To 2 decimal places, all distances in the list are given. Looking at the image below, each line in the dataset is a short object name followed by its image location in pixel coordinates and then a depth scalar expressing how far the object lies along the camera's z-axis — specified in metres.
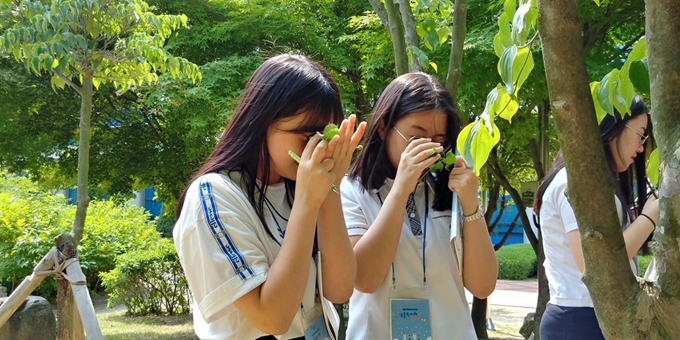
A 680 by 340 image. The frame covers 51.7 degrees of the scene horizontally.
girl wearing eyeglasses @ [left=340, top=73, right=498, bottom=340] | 1.81
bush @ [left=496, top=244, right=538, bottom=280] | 17.69
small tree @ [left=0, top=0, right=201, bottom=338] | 4.95
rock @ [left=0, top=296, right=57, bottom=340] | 5.83
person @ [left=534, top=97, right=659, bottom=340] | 1.95
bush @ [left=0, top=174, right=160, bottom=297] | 10.41
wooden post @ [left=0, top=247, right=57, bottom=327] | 3.71
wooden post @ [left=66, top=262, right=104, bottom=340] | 3.32
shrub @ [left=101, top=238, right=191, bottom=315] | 9.14
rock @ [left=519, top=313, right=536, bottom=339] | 8.44
